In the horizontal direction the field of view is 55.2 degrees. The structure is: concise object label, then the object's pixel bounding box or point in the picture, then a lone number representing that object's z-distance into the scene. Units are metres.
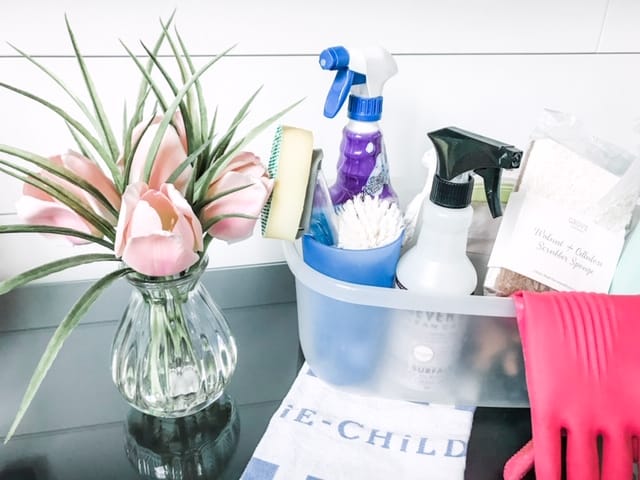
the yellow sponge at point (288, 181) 0.51
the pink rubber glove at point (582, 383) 0.49
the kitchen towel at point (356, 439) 0.51
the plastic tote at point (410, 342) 0.54
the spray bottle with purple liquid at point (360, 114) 0.55
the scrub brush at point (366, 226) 0.56
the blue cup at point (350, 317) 0.56
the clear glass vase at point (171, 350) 0.52
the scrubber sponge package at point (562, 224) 0.57
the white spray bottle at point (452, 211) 0.51
